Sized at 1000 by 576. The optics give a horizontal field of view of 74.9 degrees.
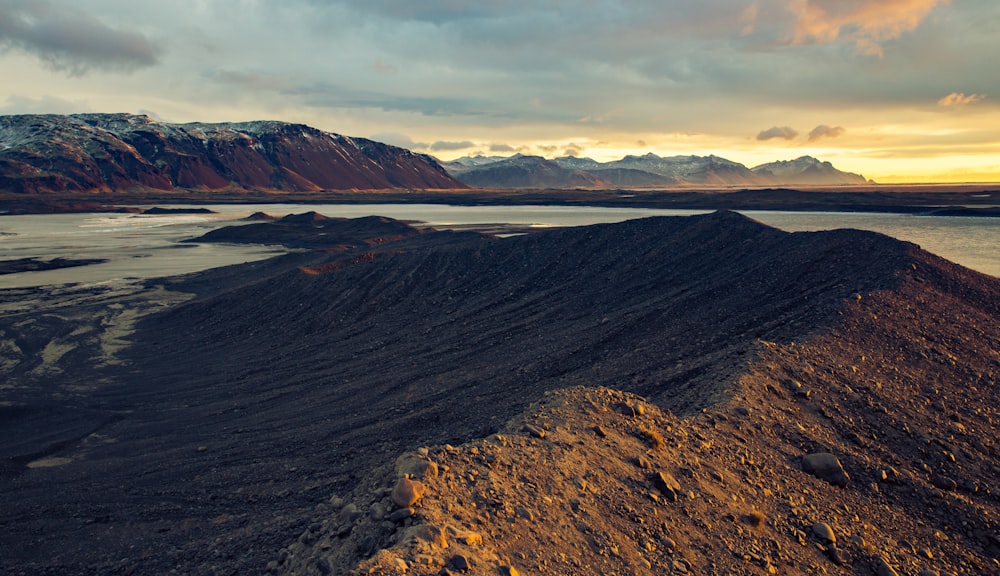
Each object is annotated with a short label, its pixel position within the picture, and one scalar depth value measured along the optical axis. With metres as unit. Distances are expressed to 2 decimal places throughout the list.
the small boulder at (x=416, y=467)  7.82
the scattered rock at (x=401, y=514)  7.18
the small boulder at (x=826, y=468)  10.23
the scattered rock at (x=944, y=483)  10.65
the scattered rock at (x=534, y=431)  9.52
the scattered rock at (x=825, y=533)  8.57
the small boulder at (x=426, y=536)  6.70
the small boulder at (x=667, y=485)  8.60
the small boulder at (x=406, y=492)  7.30
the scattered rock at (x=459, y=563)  6.36
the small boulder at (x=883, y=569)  8.20
